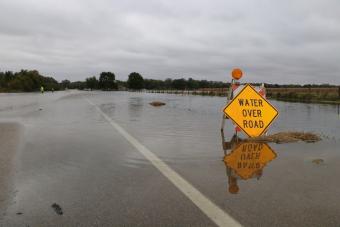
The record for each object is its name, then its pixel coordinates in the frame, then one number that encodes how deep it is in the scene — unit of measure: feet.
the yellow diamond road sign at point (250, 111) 34.47
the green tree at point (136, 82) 621.72
